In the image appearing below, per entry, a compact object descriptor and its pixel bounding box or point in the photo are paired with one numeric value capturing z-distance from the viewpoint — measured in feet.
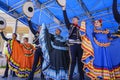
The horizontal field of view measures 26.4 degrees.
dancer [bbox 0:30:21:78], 20.22
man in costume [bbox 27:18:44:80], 17.41
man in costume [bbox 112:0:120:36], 12.99
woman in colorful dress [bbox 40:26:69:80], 15.80
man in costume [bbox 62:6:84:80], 14.52
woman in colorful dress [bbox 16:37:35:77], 20.01
